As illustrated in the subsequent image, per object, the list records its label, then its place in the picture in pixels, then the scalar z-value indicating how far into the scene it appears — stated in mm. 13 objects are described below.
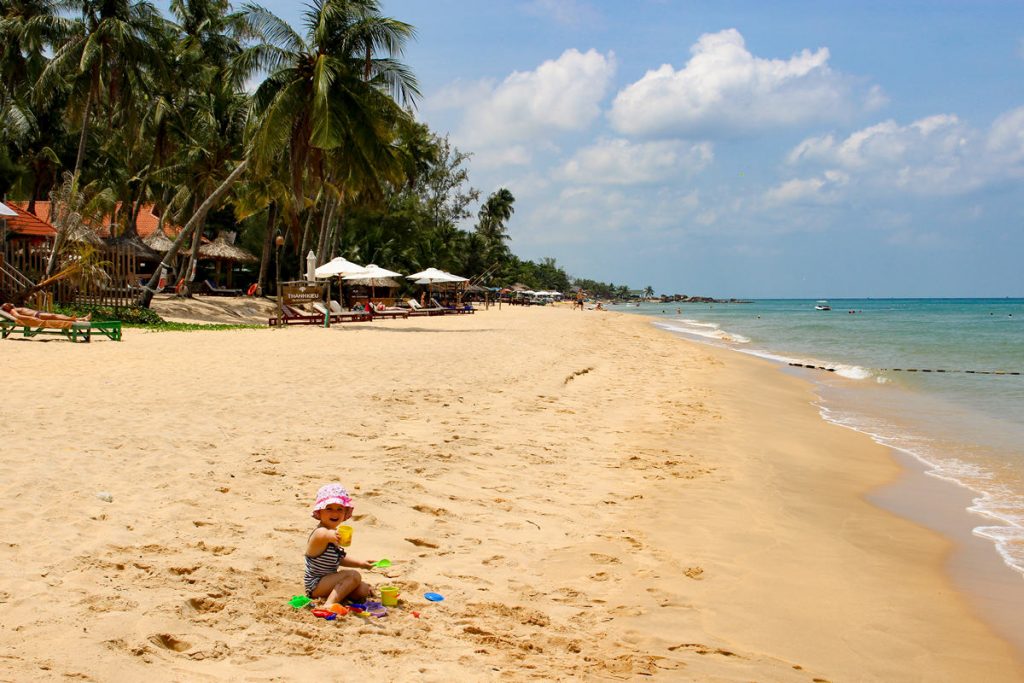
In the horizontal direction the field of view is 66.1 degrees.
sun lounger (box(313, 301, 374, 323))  24689
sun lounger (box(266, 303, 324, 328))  22562
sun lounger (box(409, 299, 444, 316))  33112
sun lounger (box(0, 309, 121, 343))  14195
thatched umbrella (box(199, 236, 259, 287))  34250
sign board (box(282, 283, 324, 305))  23297
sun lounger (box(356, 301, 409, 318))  29016
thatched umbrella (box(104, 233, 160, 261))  26844
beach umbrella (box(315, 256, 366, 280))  28720
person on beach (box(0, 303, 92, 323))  14375
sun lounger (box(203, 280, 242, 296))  33875
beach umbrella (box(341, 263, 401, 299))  29725
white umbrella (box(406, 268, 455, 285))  37094
